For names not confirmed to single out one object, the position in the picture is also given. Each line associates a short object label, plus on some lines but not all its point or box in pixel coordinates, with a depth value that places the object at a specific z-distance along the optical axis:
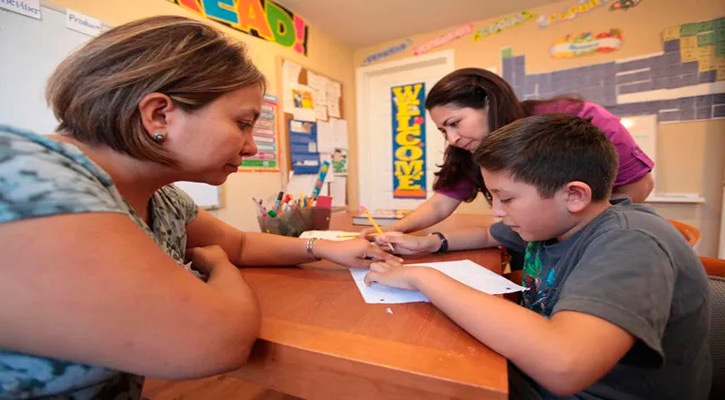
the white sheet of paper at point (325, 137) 2.63
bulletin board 2.34
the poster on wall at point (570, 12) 2.14
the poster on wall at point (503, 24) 2.33
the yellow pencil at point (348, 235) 1.07
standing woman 0.98
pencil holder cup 1.10
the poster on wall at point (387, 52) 2.79
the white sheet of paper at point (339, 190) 2.82
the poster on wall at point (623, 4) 2.04
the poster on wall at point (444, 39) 2.54
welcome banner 2.85
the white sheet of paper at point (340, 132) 2.80
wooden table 0.36
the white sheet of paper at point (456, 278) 0.58
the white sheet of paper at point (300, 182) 2.26
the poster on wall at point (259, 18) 1.79
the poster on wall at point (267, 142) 2.10
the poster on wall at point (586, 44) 2.11
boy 0.40
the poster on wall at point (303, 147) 2.39
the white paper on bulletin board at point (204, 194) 1.73
